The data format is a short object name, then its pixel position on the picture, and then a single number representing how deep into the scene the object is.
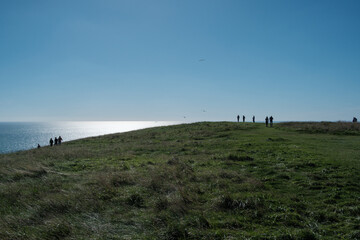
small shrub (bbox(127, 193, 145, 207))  8.76
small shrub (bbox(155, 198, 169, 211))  8.16
